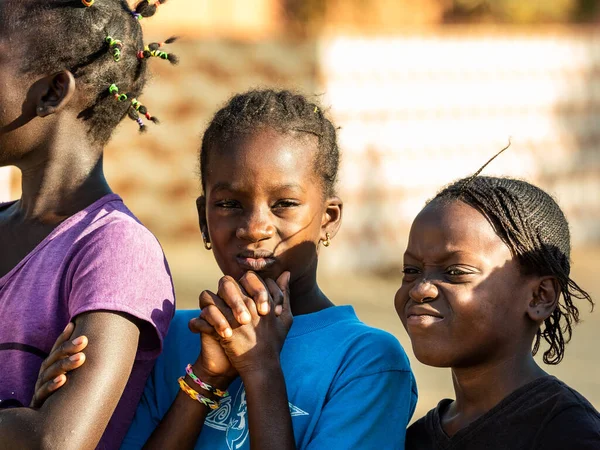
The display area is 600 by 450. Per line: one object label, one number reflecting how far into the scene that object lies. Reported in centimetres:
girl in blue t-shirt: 516
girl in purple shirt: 481
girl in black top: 516
